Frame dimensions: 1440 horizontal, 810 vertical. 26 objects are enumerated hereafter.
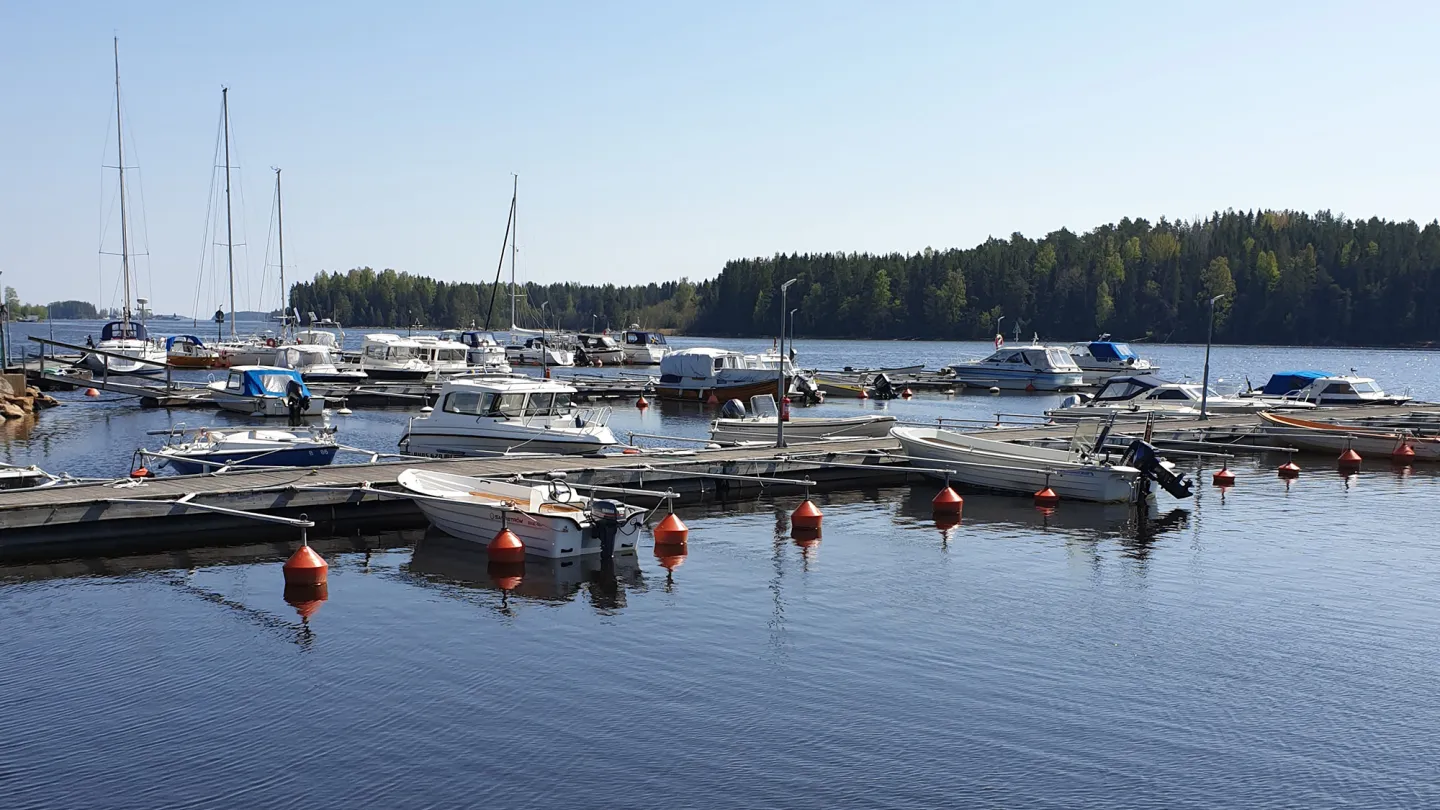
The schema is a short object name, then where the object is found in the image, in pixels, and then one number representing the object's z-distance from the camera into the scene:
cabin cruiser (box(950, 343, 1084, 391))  87.94
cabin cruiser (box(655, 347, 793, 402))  72.44
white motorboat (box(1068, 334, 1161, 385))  92.62
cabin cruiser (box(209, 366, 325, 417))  60.50
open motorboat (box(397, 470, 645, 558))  25.53
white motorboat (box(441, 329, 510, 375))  90.28
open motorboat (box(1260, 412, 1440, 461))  45.62
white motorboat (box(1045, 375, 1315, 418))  55.28
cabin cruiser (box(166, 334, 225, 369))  97.94
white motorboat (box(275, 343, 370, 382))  79.50
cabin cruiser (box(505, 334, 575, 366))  119.10
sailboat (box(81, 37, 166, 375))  85.88
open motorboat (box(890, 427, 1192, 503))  34.59
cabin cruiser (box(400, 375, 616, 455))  38.97
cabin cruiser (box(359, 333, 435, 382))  83.94
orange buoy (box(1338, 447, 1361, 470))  43.28
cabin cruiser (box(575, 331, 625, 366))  126.25
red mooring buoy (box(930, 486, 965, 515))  33.06
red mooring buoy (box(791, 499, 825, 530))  30.02
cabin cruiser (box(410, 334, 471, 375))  87.62
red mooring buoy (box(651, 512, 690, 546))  27.34
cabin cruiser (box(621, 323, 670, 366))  128.75
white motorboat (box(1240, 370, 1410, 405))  61.09
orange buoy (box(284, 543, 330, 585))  23.05
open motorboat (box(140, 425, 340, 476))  34.53
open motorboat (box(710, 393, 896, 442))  43.75
